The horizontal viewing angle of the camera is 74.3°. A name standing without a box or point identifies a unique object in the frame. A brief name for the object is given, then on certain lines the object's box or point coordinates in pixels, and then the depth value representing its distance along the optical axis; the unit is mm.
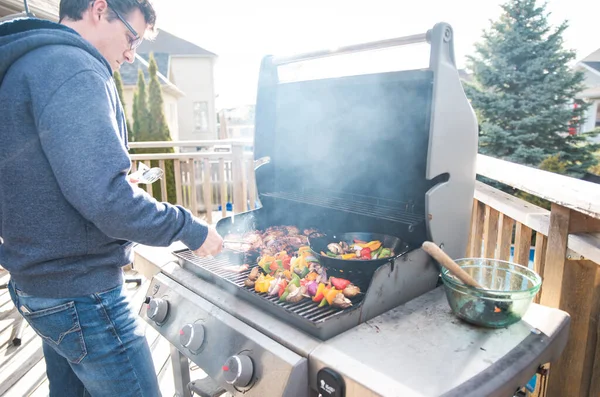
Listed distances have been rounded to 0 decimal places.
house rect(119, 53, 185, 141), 13273
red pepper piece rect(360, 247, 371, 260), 1349
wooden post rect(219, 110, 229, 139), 12481
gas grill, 1020
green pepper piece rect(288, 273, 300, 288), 1262
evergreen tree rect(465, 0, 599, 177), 9070
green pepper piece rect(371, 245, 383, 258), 1380
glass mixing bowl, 1080
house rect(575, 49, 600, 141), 14969
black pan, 1229
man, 945
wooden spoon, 1119
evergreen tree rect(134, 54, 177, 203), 10133
